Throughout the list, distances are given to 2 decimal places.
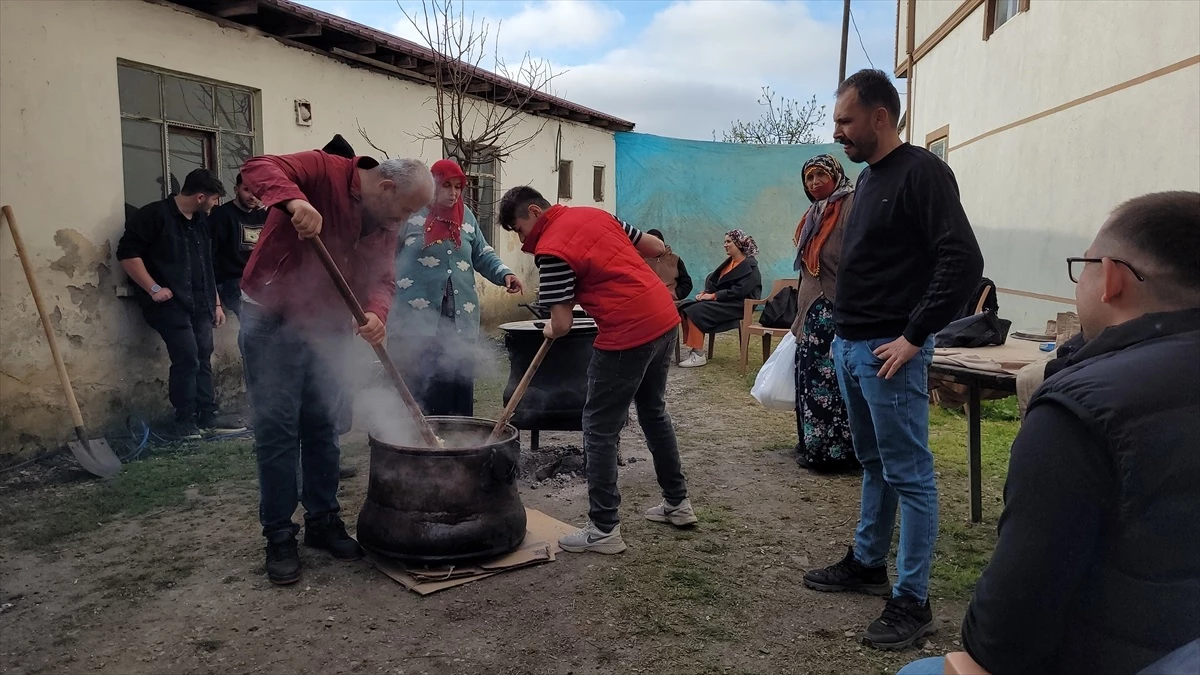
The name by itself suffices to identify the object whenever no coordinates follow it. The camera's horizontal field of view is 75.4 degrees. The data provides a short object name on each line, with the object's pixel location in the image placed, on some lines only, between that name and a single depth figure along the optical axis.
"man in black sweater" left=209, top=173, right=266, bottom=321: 6.20
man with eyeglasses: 1.13
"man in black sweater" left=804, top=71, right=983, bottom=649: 2.57
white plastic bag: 5.36
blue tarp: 13.30
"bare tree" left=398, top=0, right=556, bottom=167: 8.62
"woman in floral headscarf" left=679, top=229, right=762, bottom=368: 9.25
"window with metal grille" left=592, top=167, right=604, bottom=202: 13.61
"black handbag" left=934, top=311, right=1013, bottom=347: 4.38
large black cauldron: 3.32
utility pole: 19.67
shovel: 4.79
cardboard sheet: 3.33
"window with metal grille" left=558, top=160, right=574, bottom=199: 12.84
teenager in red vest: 3.45
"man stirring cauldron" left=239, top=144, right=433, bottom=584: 3.25
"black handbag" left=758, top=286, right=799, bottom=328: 8.30
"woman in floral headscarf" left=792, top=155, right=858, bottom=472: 4.52
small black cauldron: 4.60
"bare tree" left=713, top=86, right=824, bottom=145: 26.12
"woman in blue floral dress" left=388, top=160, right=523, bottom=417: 4.66
